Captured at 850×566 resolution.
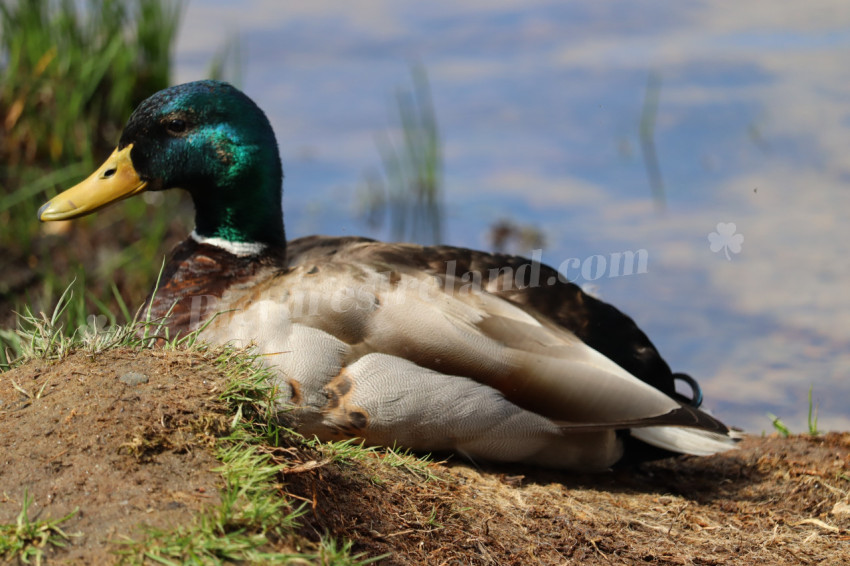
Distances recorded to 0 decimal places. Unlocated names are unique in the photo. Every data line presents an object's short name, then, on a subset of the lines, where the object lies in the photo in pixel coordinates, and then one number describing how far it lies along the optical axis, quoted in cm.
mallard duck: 720
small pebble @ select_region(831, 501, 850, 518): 742
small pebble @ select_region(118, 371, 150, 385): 542
